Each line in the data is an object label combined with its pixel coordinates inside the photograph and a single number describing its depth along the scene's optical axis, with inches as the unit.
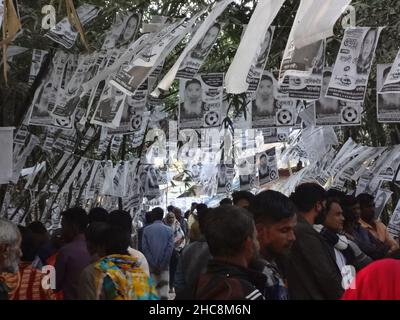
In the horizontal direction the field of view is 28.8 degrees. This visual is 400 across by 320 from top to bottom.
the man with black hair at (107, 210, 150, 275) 237.5
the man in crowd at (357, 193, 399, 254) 367.6
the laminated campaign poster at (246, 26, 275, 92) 328.8
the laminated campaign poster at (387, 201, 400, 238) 410.9
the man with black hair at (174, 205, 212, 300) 218.8
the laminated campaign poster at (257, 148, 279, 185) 556.7
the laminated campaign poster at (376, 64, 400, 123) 326.6
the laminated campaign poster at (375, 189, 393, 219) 466.7
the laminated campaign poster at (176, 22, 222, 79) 299.3
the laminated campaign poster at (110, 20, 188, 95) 254.8
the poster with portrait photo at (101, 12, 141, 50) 339.6
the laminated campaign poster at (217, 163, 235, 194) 639.8
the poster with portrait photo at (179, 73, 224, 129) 376.2
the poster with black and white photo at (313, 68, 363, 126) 375.9
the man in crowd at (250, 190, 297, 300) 174.1
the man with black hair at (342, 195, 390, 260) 267.3
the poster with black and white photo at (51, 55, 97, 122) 342.3
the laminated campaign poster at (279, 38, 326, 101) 319.9
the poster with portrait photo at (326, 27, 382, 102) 300.0
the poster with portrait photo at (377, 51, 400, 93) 277.6
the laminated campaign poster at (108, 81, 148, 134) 379.6
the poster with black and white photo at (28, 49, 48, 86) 352.2
